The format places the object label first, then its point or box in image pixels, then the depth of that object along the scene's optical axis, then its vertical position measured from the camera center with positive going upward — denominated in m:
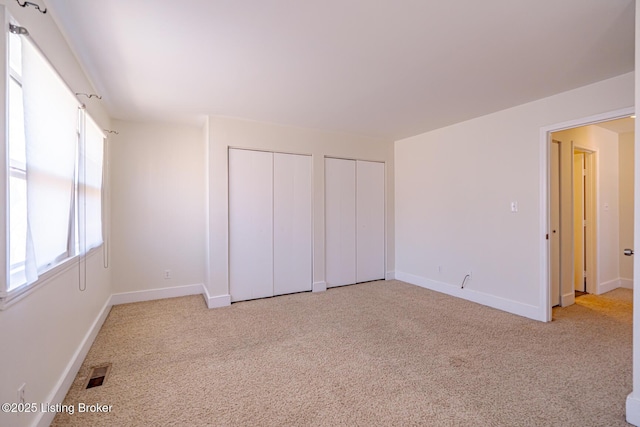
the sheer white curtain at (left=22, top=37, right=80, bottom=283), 1.51 +0.34
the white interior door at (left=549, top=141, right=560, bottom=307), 3.57 -0.15
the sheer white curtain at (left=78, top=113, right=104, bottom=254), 2.50 +0.28
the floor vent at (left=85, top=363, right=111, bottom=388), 2.10 -1.23
